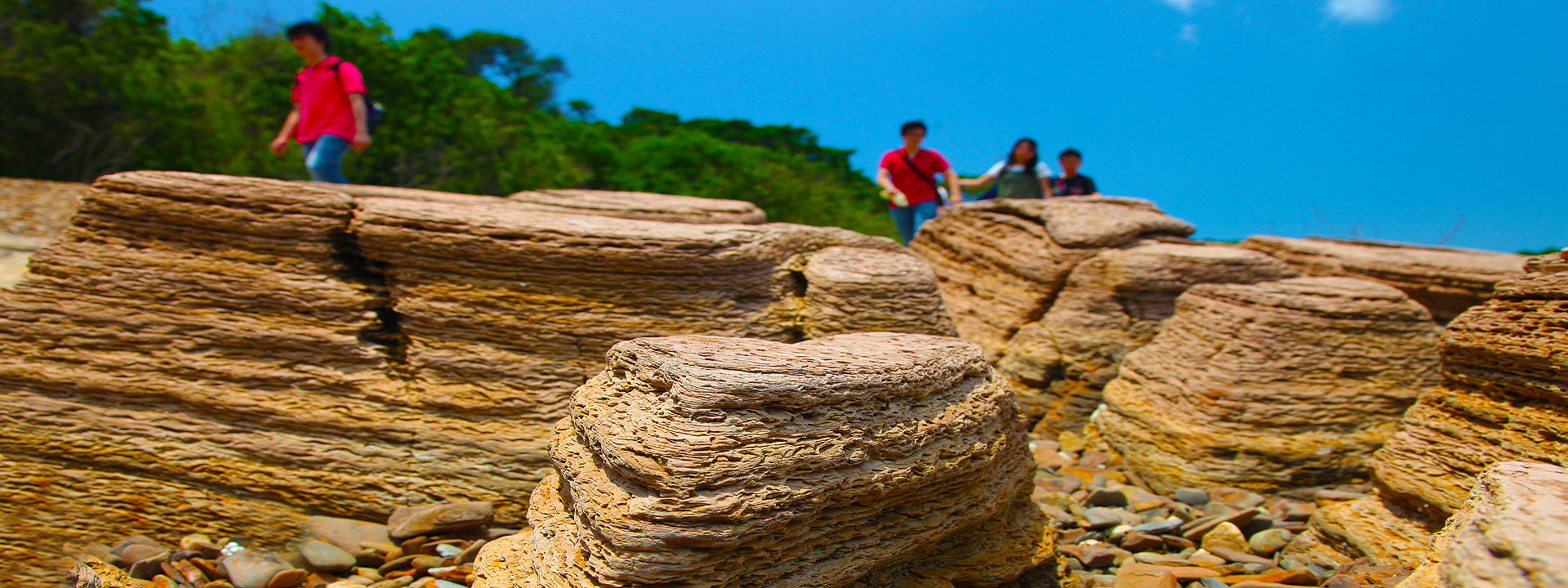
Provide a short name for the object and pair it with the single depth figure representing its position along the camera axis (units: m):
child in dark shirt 10.71
